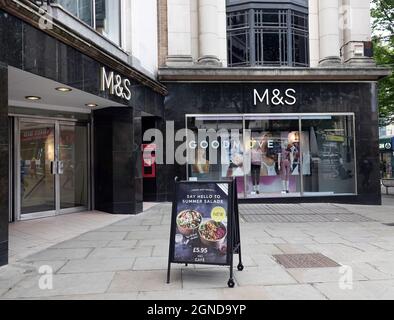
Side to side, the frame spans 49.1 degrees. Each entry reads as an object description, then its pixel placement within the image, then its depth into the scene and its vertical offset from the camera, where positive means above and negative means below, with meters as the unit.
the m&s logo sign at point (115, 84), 9.64 +2.00
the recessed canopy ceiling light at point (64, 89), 8.60 +1.62
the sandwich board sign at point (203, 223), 5.40 -0.72
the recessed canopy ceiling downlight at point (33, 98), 9.55 +1.61
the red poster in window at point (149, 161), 14.26 +0.22
